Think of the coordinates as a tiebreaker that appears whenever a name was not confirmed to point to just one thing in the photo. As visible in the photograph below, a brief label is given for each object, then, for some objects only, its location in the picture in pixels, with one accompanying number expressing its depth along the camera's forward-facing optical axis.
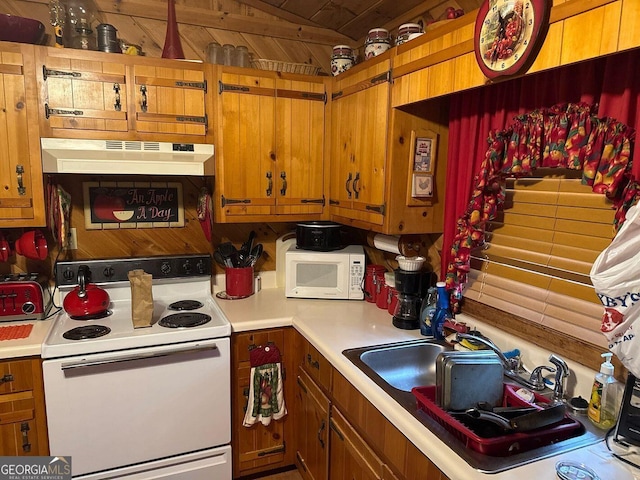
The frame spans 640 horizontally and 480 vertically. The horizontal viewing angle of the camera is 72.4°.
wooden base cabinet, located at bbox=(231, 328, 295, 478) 2.20
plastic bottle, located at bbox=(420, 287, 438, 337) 1.92
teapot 2.12
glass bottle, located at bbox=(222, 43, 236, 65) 2.37
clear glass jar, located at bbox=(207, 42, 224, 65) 2.35
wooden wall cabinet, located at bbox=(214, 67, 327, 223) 2.27
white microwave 2.43
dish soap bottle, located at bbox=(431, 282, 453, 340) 1.89
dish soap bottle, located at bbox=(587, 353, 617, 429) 1.26
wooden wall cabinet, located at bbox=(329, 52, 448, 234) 1.98
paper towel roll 2.24
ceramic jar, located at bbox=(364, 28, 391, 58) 2.13
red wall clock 1.21
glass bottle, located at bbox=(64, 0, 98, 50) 2.07
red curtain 1.25
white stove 1.86
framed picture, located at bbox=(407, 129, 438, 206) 2.02
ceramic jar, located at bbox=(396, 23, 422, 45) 1.91
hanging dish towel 2.18
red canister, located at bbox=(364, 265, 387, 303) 2.43
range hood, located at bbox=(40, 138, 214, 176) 1.95
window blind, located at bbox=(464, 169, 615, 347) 1.43
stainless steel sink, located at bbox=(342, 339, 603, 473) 1.12
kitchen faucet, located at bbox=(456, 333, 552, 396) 1.47
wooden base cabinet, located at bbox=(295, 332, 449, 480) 1.34
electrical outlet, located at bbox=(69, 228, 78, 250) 2.33
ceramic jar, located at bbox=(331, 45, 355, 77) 2.40
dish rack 1.14
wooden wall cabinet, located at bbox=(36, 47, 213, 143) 1.97
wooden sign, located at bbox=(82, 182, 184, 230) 2.36
